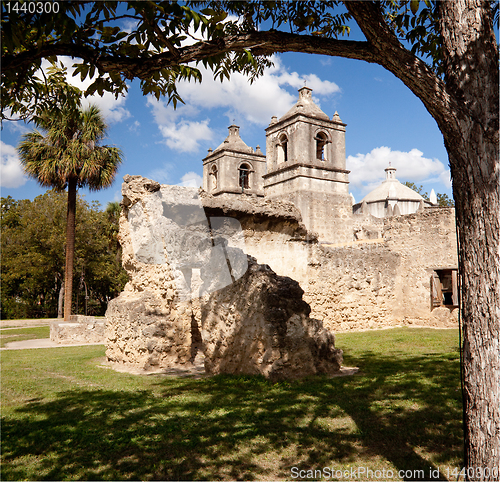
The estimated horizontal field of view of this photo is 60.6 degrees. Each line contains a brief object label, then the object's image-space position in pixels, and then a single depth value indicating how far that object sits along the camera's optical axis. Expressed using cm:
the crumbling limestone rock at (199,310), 667
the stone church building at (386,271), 1319
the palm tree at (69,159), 1620
